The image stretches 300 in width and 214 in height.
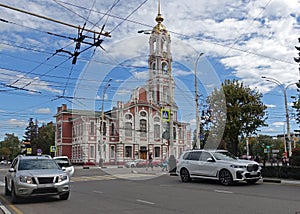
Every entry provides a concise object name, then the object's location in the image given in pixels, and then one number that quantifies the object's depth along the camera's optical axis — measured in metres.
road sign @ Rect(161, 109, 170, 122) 27.11
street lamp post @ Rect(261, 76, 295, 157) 34.06
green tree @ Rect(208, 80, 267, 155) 26.44
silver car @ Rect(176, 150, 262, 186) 16.45
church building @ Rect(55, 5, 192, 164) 30.17
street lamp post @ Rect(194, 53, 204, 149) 29.11
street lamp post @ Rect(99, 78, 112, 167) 43.43
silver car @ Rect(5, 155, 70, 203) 11.08
